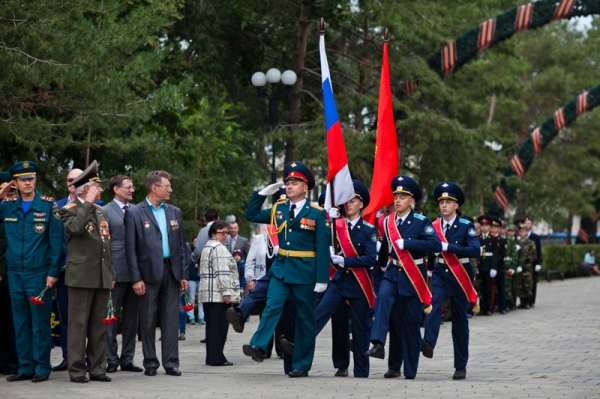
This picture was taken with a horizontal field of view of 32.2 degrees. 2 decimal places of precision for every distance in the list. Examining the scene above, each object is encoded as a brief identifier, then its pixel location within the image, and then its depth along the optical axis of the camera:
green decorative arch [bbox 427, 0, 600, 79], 27.03
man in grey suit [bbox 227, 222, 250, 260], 15.95
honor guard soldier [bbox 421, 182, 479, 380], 10.76
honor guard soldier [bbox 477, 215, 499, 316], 21.22
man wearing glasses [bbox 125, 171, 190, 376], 10.62
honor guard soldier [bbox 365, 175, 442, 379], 10.54
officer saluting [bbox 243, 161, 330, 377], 10.42
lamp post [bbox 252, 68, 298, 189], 20.36
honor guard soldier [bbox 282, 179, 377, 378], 10.78
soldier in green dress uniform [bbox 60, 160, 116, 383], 9.83
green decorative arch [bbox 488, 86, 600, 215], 31.29
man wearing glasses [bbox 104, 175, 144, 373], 10.88
